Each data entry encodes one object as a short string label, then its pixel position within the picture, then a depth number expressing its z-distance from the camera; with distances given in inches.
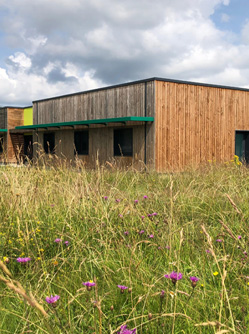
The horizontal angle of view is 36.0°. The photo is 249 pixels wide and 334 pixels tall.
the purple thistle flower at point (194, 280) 70.8
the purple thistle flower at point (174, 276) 67.5
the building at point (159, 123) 684.1
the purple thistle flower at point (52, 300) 64.5
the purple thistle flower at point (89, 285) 65.2
